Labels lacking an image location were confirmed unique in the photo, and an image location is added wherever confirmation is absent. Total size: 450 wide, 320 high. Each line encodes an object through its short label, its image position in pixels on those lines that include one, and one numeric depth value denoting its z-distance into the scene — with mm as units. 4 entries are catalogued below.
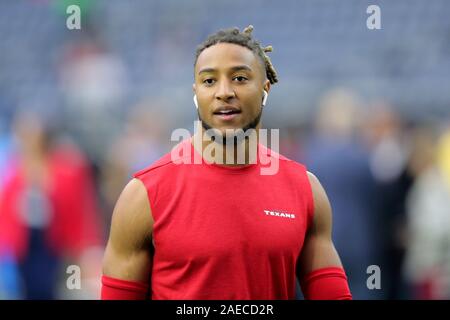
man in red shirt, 7641
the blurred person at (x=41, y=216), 16219
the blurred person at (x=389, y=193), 17187
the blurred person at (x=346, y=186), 15367
